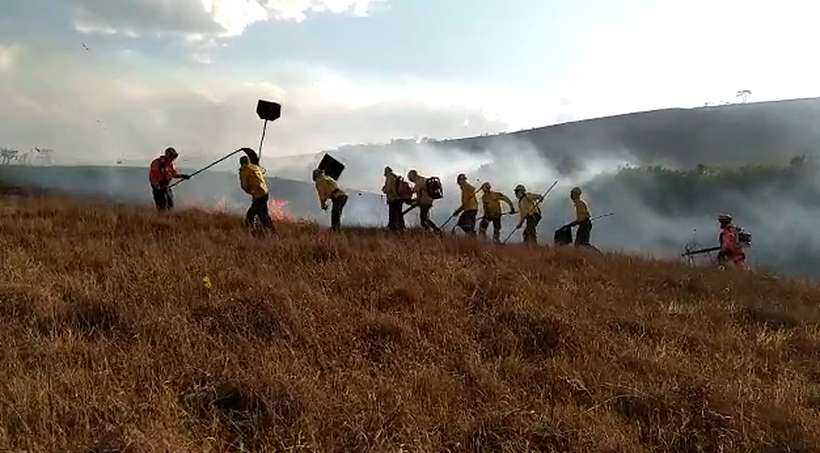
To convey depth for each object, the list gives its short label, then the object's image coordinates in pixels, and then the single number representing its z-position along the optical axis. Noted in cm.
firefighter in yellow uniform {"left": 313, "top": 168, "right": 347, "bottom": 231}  1198
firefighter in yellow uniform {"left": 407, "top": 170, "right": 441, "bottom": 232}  1316
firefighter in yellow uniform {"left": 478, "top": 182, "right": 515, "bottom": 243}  1412
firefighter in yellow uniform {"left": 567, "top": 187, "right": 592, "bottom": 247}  1405
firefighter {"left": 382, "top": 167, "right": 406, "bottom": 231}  1316
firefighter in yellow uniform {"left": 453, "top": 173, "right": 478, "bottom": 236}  1367
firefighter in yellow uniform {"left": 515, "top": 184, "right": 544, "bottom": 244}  1398
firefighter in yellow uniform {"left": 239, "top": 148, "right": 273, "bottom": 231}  1062
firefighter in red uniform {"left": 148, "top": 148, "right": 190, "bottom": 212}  1196
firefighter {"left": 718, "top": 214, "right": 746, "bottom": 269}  1230
